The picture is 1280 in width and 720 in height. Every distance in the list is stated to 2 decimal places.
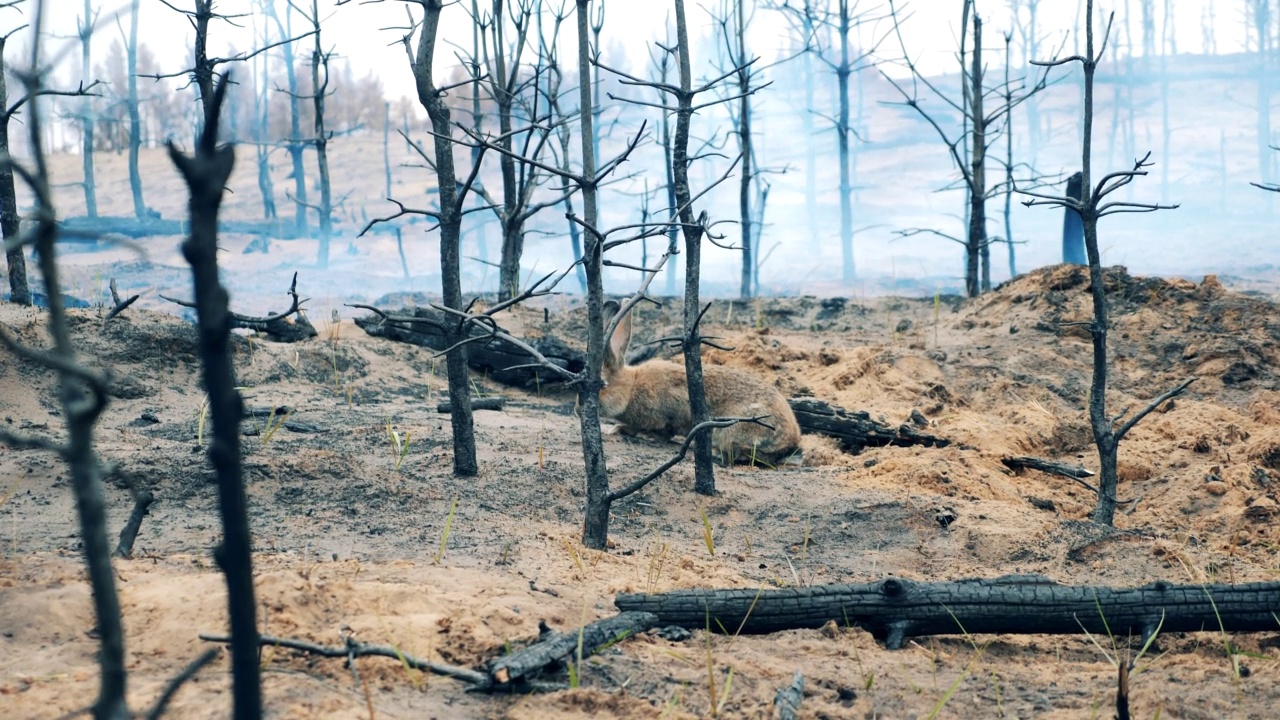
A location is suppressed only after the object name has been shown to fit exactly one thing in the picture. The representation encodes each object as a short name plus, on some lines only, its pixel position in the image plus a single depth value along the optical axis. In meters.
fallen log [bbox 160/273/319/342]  10.42
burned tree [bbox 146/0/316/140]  7.40
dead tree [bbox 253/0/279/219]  40.00
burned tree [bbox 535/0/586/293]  14.03
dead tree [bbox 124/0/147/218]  36.25
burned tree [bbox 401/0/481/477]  5.43
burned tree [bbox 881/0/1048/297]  13.86
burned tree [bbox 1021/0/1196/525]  5.01
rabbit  7.89
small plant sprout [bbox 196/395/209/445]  6.09
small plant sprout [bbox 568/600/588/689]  2.80
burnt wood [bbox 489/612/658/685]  2.79
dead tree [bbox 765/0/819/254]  49.47
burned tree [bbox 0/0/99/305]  8.55
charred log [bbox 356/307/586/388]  10.27
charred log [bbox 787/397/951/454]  8.11
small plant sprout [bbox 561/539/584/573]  4.24
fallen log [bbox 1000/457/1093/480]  7.10
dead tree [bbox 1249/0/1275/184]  46.91
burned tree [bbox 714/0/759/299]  17.62
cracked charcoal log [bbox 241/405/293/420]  7.32
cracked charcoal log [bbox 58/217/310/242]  35.44
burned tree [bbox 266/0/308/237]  37.47
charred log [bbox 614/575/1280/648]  3.64
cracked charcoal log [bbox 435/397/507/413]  8.81
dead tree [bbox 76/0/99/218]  33.41
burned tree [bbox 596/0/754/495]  5.62
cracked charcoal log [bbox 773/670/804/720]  2.79
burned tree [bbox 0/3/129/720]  1.45
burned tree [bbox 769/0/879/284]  23.50
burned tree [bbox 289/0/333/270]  21.25
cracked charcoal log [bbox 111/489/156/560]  3.75
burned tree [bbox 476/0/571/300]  12.69
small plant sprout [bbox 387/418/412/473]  6.05
